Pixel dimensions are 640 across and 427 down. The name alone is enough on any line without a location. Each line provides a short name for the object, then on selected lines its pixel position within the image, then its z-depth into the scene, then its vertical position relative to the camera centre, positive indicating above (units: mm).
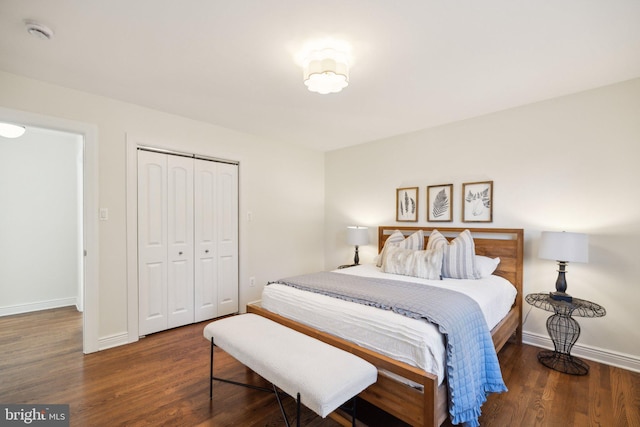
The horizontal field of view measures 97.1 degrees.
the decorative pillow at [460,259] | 2697 -459
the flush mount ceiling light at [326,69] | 1885 +959
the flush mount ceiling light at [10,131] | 3051 +884
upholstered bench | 1307 -808
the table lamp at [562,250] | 2277 -319
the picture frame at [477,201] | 3100 +113
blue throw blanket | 1547 -702
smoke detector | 1688 +1111
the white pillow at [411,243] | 3273 -371
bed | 1416 -929
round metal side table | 2293 -1038
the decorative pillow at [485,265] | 2729 -536
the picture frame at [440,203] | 3393 +103
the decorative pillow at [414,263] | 2736 -521
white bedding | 1531 -714
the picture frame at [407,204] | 3709 +97
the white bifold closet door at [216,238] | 3352 -336
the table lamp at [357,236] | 3979 -349
